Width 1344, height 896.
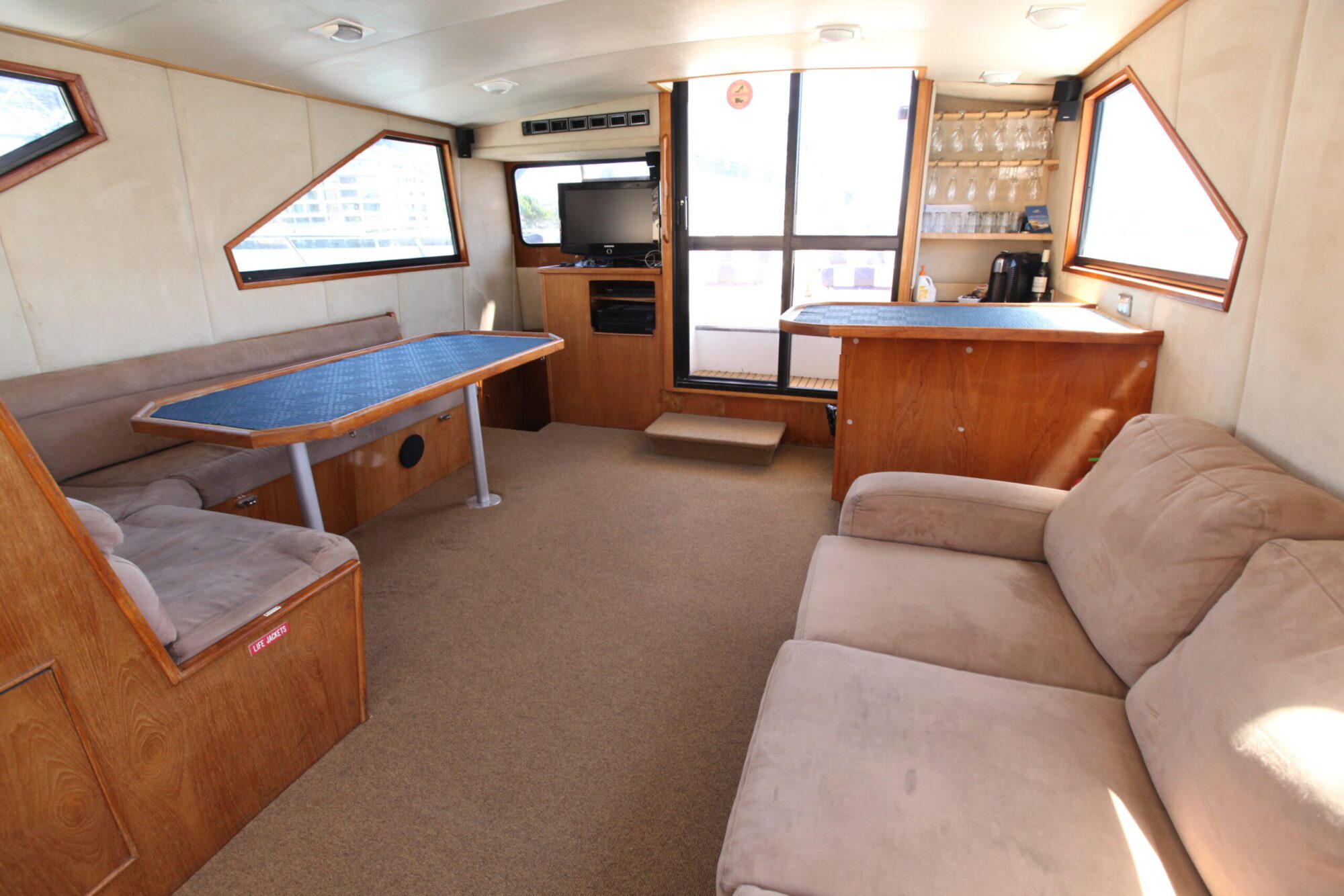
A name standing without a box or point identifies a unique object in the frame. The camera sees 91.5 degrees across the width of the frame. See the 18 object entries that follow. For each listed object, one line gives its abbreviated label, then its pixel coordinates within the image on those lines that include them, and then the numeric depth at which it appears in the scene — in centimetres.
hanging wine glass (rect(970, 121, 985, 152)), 370
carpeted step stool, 399
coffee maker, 361
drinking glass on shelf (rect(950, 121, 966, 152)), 373
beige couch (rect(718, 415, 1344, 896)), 93
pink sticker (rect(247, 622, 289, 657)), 161
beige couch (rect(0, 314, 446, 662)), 159
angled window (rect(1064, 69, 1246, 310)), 216
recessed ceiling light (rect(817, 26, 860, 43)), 289
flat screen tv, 455
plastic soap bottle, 377
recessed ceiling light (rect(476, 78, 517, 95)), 374
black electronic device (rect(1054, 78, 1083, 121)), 334
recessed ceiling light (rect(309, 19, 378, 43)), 268
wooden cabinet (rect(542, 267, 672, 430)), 452
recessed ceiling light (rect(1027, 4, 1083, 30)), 251
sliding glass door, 389
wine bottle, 358
